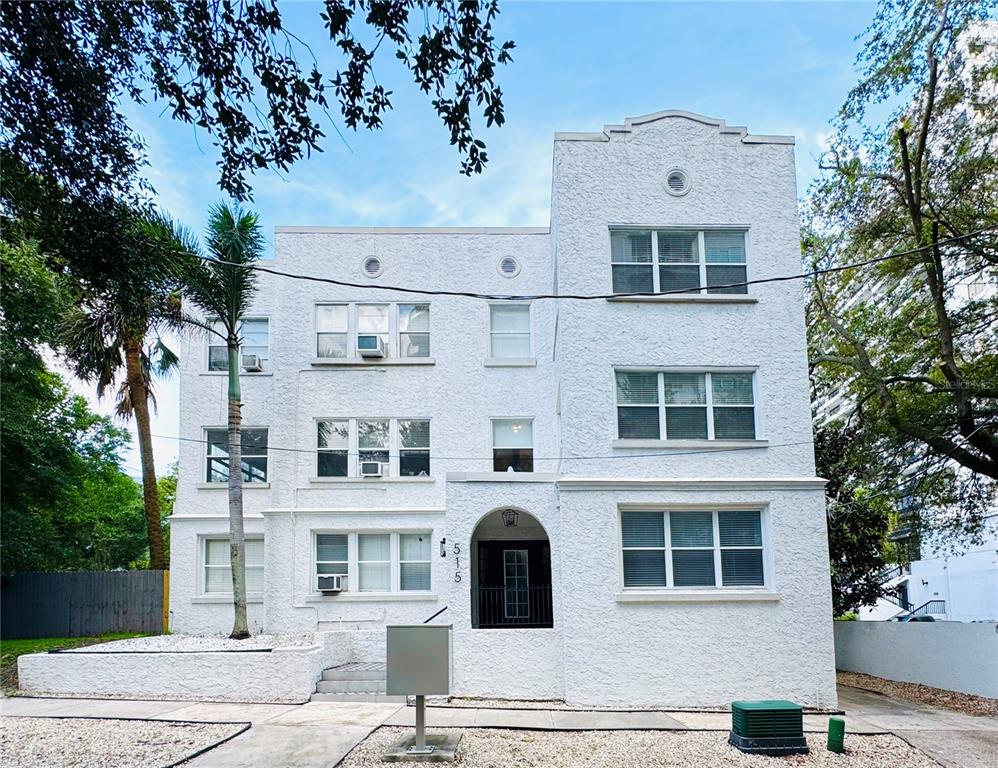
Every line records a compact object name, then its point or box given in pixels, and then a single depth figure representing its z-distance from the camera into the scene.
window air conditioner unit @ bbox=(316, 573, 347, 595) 17.27
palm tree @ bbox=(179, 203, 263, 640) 15.66
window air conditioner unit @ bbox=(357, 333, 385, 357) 18.50
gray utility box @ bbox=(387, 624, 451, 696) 9.44
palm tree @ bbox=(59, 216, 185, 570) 8.80
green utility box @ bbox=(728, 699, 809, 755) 9.79
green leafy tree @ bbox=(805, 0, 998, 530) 14.15
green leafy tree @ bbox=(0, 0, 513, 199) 6.91
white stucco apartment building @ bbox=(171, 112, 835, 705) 12.87
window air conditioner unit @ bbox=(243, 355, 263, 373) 18.67
